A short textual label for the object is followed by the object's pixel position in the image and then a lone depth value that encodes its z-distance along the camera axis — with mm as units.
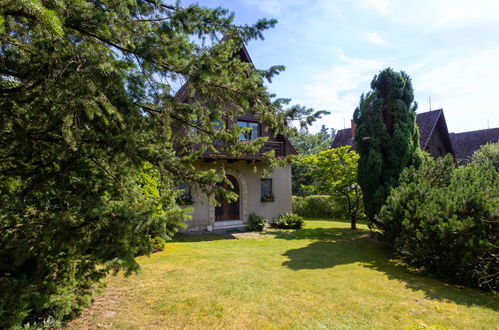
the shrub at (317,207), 19578
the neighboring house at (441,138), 19547
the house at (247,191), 12062
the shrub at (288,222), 13305
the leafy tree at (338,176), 13516
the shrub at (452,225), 5352
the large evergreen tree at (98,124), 2504
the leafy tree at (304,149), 26248
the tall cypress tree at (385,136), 9742
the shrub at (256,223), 12531
